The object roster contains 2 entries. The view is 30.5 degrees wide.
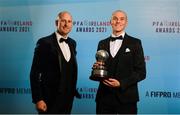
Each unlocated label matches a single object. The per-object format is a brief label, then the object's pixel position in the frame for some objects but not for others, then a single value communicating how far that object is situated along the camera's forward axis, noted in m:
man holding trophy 2.40
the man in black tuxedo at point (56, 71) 2.45
